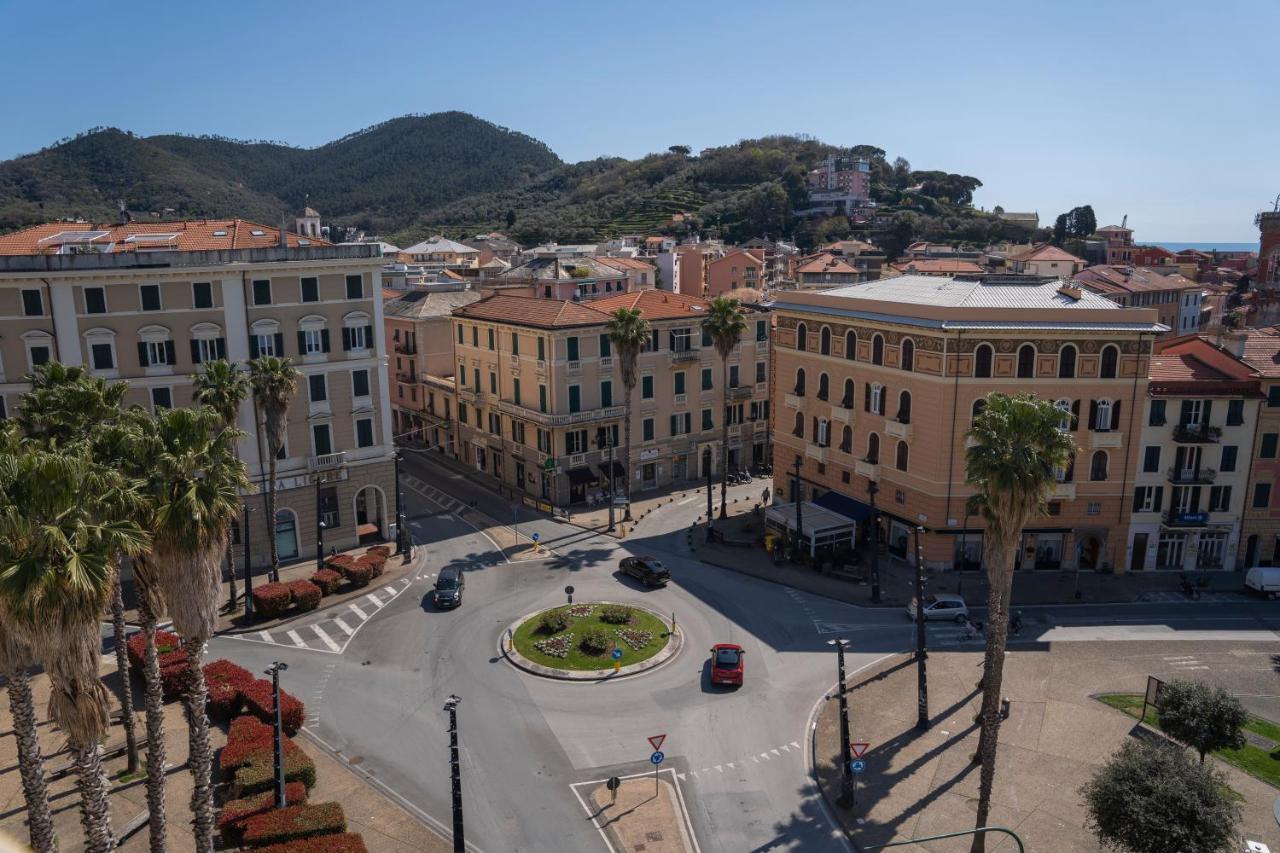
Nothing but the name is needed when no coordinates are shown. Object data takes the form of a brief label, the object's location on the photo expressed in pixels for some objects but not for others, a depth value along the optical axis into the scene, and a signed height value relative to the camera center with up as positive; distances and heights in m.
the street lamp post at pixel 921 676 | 33.84 -16.11
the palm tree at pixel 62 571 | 16.70 -6.02
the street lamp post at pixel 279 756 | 27.78 -15.62
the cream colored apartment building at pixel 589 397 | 62.75 -10.91
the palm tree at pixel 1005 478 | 26.67 -6.85
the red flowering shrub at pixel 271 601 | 43.94 -17.13
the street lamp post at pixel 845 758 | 29.33 -16.92
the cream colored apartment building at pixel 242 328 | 46.50 -4.11
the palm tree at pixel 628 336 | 56.47 -5.37
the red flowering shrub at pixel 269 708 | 32.56 -16.69
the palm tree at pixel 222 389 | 40.59 -6.23
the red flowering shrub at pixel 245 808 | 26.88 -17.09
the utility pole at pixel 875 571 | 46.15 -16.70
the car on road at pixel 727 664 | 37.31 -17.32
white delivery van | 47.09 -17.54
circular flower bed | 39.72 -17.88
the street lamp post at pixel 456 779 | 25.67 -15.19
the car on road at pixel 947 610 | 43.62 -17.60
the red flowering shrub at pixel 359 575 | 48.25 -17.40
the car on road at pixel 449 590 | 45.69 -17.40
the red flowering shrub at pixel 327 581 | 47.31 -17.38
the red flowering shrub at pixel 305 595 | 45.06 -17.26
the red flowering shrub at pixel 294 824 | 25.77 -16.66
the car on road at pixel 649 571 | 48.62 -17.52
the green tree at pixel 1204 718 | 29.48 -15.56
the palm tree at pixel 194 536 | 21.41 -6.81
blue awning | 53.25 -15.55
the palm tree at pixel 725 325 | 59.53 -5.04
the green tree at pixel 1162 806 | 23.55 -14.95
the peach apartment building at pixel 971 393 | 47.72 -8.00
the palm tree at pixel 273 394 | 44.12 -7.01
